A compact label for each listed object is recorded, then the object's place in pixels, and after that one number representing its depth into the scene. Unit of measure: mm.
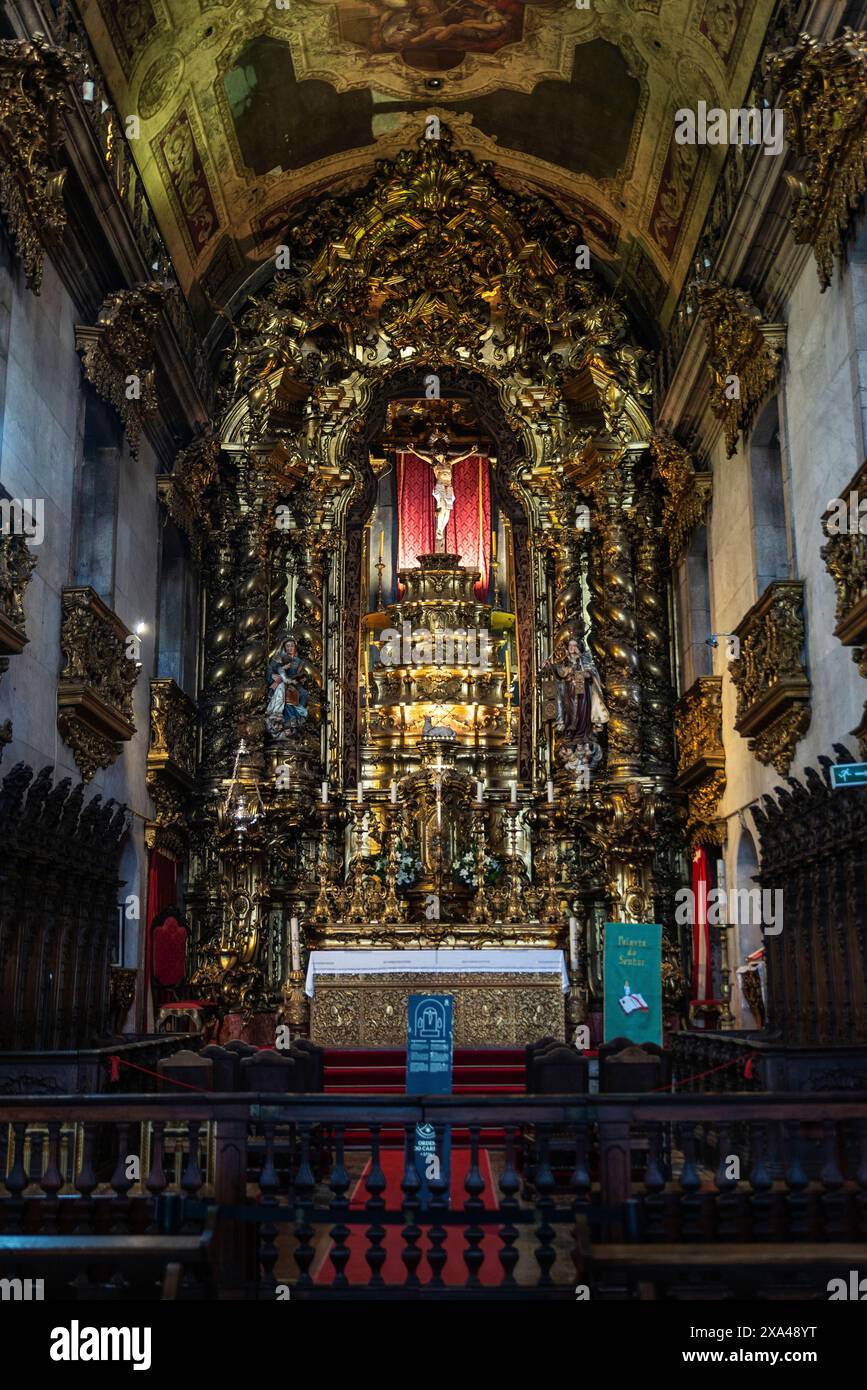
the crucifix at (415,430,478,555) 19484
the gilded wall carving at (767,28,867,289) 9875
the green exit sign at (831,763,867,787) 7711
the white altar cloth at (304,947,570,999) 13656
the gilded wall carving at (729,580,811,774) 12180
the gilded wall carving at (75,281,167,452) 13180
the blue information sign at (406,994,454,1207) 7766
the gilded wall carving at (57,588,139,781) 12188
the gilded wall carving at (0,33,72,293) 9930
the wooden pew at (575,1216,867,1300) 5160
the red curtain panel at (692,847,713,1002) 16203
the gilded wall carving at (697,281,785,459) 13195
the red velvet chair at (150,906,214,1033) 14977
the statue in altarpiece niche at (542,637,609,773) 17625
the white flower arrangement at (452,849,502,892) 17281
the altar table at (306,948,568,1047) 13430
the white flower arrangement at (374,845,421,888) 17203
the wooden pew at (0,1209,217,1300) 5219
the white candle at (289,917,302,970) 15844
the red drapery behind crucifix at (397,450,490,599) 19844
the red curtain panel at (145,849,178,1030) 15484
